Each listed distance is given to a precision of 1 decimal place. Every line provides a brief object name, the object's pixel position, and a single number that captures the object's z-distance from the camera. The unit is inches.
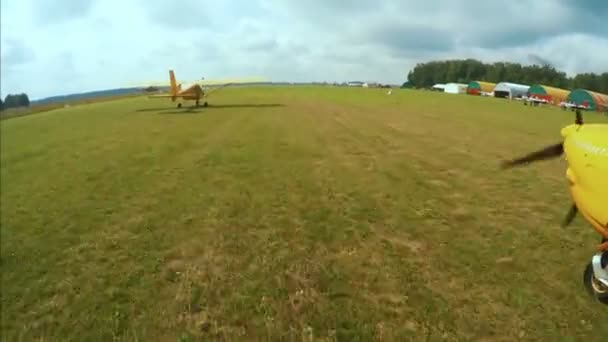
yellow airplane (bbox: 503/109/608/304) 189.3
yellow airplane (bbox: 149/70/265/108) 1611.7
